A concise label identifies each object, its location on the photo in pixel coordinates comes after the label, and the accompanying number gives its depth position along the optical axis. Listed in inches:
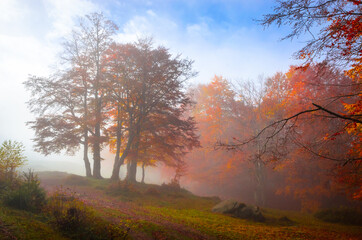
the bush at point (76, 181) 620.7
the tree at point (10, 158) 337.7
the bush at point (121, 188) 553.3
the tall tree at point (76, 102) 697.0
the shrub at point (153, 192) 590.2
